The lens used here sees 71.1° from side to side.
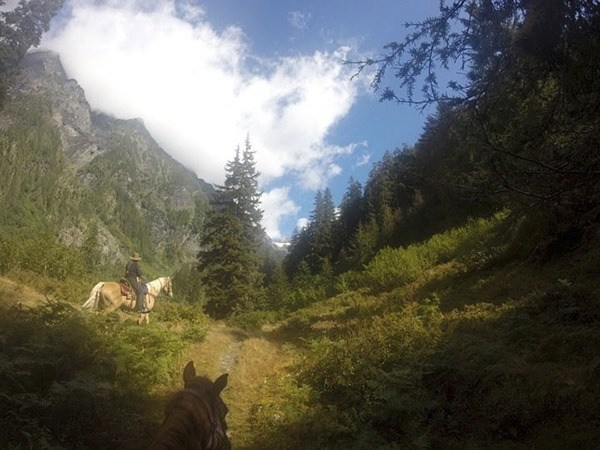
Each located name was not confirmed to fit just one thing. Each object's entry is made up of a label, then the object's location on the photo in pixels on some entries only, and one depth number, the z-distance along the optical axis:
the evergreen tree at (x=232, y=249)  26.81
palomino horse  13.38
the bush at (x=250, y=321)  18.72
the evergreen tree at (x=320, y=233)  59.16
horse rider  14.68
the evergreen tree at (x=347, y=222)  59.09
